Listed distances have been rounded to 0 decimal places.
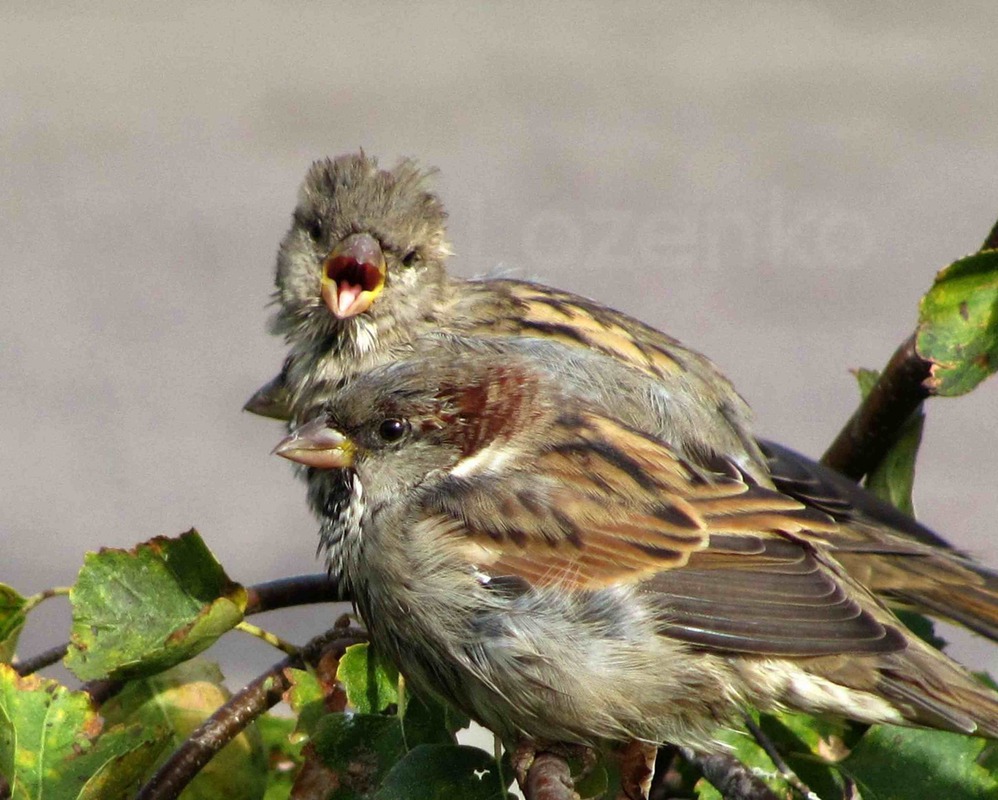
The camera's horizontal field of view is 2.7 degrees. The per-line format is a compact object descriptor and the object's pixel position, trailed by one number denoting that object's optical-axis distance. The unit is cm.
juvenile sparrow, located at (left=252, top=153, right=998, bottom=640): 359
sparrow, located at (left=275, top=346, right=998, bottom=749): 355
